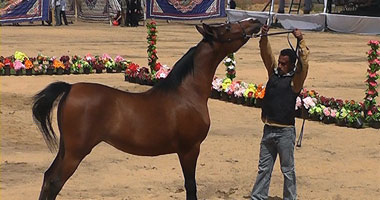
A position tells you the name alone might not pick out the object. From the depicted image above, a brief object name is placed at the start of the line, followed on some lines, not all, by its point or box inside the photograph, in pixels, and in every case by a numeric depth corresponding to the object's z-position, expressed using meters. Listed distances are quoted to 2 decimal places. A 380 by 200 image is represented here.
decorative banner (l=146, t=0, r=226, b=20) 37.12
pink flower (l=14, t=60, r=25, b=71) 16.30
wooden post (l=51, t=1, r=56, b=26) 35.15
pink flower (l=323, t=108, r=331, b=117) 11.67
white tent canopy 32.84
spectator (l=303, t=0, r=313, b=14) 38.66
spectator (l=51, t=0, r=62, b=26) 34.83
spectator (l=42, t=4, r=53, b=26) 35.75
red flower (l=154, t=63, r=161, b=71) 15.64
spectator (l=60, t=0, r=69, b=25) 35.41
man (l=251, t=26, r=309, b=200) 6.36
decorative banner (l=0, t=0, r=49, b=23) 33.84
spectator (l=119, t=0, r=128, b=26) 36.21
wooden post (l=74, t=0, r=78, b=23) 39.93
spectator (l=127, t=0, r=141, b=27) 36.12
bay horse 5.79
